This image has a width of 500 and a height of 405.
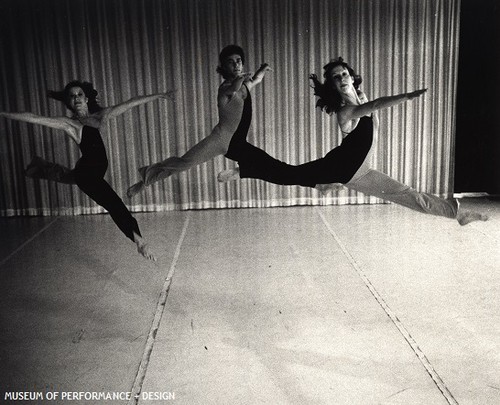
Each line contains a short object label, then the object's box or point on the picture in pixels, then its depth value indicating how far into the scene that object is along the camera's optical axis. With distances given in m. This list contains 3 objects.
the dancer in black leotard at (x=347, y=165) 4.10
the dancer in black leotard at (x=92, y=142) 4.43
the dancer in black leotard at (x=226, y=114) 4.11
